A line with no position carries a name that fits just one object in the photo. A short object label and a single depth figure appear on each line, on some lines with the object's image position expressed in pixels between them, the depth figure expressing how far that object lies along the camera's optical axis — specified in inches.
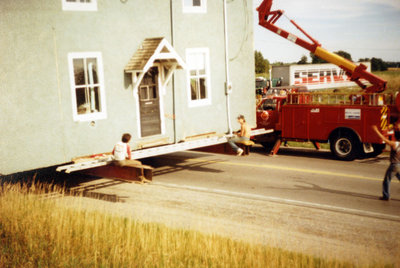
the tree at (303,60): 3747.3
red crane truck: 600.1
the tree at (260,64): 3271.7
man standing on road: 418.3
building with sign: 2081.7
